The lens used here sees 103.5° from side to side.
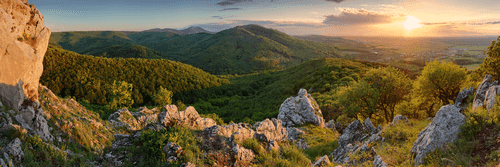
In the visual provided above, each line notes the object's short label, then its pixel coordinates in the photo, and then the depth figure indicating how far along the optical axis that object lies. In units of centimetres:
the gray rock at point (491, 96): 1335
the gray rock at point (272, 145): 1582
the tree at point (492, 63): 2116
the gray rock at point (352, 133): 2378
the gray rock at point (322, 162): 1552
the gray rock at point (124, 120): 2208
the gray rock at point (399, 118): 2288
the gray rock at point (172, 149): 1201
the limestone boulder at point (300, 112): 3703
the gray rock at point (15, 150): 873
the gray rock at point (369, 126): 2577
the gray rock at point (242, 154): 1363
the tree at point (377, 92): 3231
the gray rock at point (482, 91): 1599
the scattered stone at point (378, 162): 1302
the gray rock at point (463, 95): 2048
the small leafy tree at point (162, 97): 4553
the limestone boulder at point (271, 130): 1716
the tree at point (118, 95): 3691
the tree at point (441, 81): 2728
